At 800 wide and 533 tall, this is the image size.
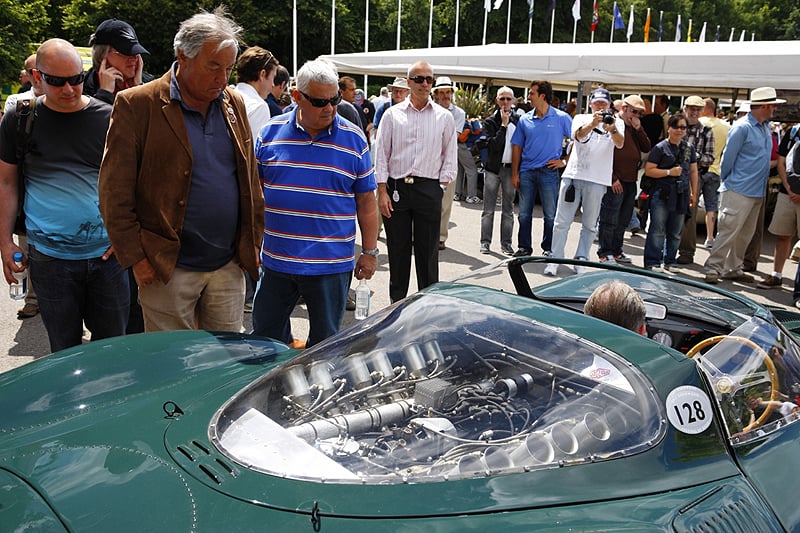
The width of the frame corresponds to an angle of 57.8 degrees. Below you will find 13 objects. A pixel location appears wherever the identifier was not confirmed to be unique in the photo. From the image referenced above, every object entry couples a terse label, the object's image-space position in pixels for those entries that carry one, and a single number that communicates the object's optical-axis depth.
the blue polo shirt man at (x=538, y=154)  8.07
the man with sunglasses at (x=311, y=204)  3.85
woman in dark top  7.98
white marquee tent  10.14
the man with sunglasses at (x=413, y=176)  5.82
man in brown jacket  3.28
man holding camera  7.62
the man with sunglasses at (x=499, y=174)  8.70
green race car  1.89
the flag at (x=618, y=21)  30.76
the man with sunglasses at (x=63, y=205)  3.74
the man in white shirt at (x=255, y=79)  5.09
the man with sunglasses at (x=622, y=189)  8.28
